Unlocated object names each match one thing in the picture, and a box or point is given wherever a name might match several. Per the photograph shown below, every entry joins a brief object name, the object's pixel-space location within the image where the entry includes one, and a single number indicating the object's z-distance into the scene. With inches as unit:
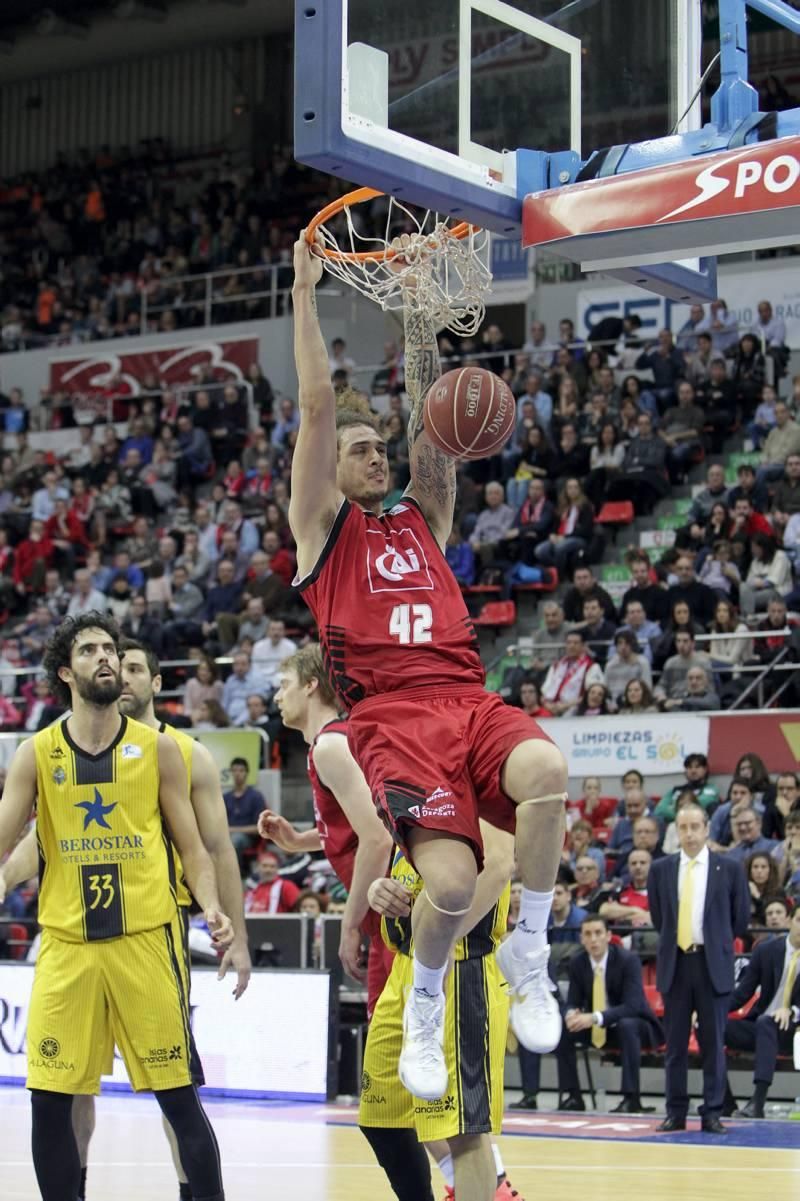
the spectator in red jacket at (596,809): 589.6
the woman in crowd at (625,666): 626.8
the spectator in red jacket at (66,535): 876.0
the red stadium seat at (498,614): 713.6
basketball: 226.7
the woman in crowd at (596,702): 621.3
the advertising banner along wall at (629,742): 601.6
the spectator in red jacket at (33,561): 868.0
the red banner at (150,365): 995.3
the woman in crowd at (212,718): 690.2
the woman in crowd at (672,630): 631.8
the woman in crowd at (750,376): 749.9
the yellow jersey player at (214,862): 252.2
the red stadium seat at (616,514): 735.7
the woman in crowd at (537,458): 755.4
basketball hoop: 258.7
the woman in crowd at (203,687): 709.9
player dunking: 210.2
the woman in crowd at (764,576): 641.0
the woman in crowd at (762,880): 503.8
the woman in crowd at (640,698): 612.7
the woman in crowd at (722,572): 652.7
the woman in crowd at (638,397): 754.2
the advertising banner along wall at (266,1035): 495.5
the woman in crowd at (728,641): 624.4
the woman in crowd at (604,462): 738.8
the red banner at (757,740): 589.0
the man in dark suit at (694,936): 442.9
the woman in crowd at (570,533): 719.1
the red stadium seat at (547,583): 717.9
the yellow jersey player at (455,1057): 225.5
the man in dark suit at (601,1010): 478.3
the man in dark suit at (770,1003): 457.7
